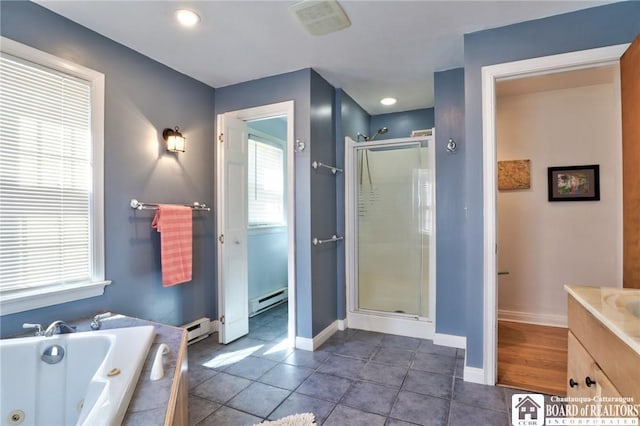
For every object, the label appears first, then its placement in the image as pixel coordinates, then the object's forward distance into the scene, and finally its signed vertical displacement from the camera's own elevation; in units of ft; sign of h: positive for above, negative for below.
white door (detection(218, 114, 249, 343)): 9.87 -0.55
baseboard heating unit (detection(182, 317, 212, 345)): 9.49 -3.52
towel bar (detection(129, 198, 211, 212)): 7.73 +0.24
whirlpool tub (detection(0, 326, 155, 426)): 4.51 -2.33
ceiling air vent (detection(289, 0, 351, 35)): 6.23 +4.08
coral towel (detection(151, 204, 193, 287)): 8.12 -0.71
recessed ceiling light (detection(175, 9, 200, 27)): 6.44 +4.08
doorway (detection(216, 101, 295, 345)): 9.73 -0.41
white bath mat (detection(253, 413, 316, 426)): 5.79 -3.81
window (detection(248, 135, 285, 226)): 12.92 +1.29
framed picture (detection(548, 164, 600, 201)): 10.43 +0.96
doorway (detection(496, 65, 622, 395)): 10.20 +0.20
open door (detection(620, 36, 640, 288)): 5.74 +0.97
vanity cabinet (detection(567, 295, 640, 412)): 3.19 -1.76
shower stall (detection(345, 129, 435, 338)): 10.44 -0.72
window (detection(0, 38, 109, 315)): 5.75 +0.70
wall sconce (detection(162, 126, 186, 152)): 8.60 +2.03
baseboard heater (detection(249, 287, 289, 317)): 12.53 -3.65
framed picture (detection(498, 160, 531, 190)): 11.21 +1.34
